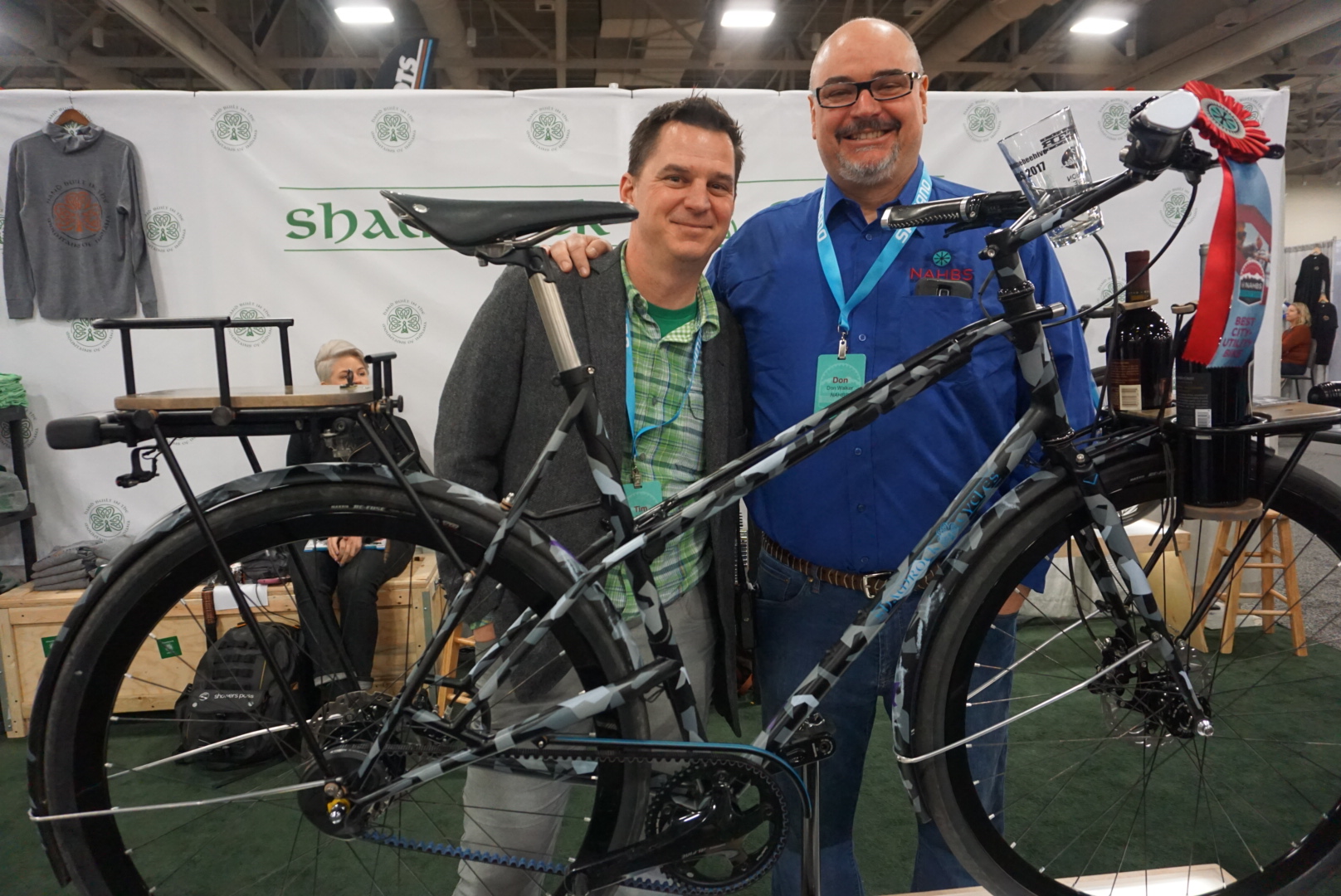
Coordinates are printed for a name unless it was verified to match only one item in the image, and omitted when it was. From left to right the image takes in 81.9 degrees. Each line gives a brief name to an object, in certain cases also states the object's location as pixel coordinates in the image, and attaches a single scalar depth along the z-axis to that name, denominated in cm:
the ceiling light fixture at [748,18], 653
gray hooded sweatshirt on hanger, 310
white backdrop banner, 314
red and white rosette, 88
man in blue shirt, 133
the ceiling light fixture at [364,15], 624
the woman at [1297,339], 718
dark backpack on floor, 112
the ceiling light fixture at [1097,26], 680
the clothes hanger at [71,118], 309
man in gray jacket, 126
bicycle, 96
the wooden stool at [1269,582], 251
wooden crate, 163
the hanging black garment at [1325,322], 736
